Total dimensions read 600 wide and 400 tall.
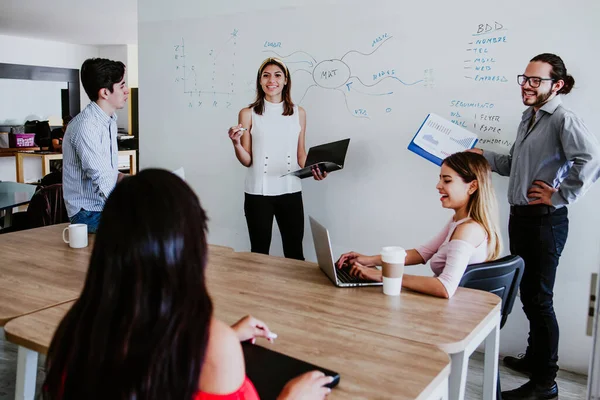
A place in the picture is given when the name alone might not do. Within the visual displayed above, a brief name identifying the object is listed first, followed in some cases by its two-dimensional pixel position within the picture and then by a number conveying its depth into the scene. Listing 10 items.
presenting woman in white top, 3.15
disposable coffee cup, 1.73
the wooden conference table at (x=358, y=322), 1.28
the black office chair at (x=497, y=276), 1.85
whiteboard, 2.77
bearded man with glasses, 2.37
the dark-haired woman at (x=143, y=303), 0.83
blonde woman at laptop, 1.82
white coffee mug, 2.26
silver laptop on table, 1.82
